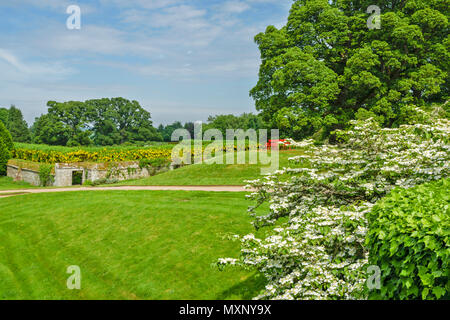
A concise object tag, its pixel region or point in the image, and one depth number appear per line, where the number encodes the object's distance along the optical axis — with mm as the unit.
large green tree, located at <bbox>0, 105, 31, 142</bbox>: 75688
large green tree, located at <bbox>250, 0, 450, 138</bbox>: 20766
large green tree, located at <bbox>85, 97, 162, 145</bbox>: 81812
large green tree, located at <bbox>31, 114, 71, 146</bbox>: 67625
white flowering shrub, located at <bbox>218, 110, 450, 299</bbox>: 5273
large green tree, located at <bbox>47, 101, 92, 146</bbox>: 69200
